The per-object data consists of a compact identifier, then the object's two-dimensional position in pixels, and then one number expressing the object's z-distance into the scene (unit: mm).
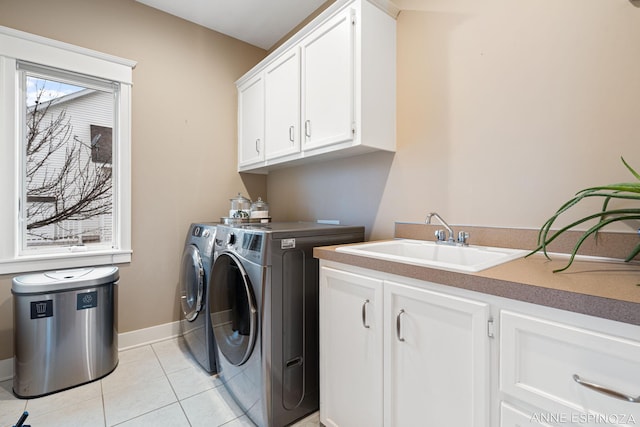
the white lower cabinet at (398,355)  882
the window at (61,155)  1870
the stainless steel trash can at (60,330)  1681
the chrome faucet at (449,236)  1452
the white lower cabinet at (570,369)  630
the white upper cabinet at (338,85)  1626
